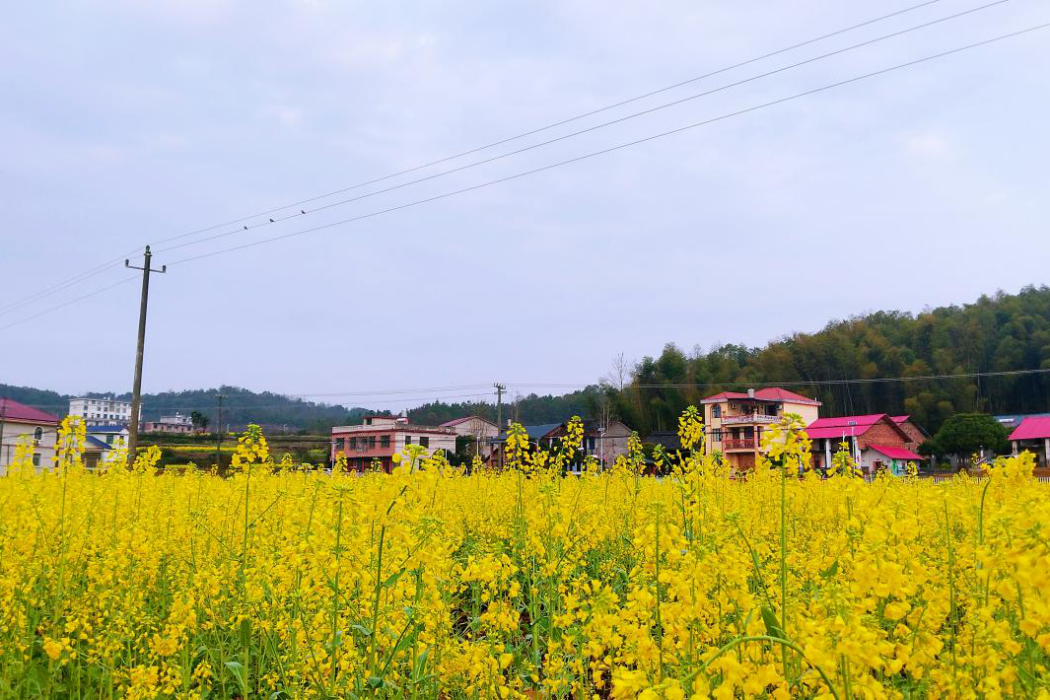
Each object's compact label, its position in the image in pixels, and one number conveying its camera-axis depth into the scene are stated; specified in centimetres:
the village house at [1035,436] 4572
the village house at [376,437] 6575
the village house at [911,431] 5419
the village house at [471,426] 8357
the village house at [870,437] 4912
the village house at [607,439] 6127
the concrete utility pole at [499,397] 4334
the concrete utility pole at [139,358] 1948
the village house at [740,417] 5141
